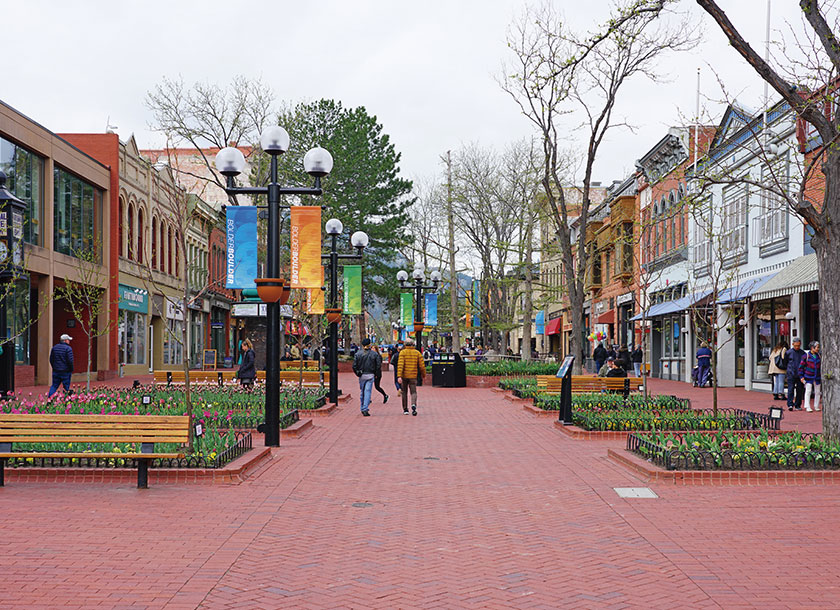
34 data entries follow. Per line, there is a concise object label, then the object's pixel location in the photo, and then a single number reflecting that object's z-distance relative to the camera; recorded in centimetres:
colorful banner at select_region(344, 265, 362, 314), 2627
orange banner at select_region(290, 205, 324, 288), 1587
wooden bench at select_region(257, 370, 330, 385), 2884
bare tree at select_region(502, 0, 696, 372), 2356
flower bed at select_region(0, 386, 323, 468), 1080
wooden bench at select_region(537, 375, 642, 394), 2139
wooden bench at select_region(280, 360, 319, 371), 3907
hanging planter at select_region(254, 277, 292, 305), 1333
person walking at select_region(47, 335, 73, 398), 2109
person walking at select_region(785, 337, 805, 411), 2141
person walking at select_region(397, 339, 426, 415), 2122
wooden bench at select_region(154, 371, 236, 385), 2590
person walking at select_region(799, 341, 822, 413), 2092
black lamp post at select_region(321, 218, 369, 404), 2261
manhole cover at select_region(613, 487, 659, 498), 978
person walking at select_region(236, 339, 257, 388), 2411
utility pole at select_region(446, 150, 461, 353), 4156
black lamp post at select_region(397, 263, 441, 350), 3475
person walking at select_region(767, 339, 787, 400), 2362
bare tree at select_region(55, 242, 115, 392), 2996
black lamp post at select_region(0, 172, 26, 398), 1603
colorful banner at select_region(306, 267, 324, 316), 2528
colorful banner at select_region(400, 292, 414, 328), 3982
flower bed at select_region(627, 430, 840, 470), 1064
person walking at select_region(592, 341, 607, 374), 3809
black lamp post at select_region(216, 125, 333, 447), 1338
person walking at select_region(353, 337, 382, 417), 2062
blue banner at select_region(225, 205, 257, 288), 1405
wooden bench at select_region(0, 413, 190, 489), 986
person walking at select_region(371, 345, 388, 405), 2133
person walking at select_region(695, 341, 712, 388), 3100
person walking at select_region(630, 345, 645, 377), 4131
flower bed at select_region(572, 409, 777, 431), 1464
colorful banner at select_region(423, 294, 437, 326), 4247
